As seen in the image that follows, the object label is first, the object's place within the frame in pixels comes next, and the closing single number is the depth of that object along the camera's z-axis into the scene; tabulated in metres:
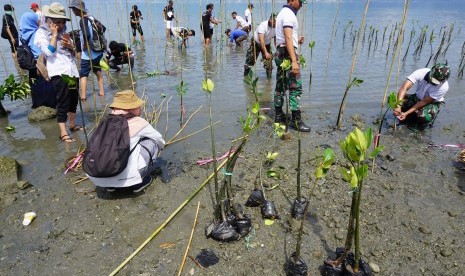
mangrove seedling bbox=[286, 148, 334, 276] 2.36
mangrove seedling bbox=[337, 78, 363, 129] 5.02
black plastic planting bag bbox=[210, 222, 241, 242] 2.79
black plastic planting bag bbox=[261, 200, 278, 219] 3.05
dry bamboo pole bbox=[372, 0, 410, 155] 3.18
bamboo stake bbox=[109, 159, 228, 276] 2.59
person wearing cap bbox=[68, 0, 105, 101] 5.89
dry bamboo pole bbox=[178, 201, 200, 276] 2.58
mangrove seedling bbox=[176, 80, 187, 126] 5.01
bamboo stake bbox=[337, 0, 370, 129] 5.02
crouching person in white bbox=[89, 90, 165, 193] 3.34
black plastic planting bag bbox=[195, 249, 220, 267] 2.63
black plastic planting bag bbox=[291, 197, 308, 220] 3.06
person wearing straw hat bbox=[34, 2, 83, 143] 4.13
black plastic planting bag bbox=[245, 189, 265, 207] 3.22
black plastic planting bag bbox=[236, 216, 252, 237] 2.86
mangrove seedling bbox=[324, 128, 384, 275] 1.81
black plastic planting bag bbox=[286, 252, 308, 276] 2.41
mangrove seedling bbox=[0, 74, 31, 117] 5.46
